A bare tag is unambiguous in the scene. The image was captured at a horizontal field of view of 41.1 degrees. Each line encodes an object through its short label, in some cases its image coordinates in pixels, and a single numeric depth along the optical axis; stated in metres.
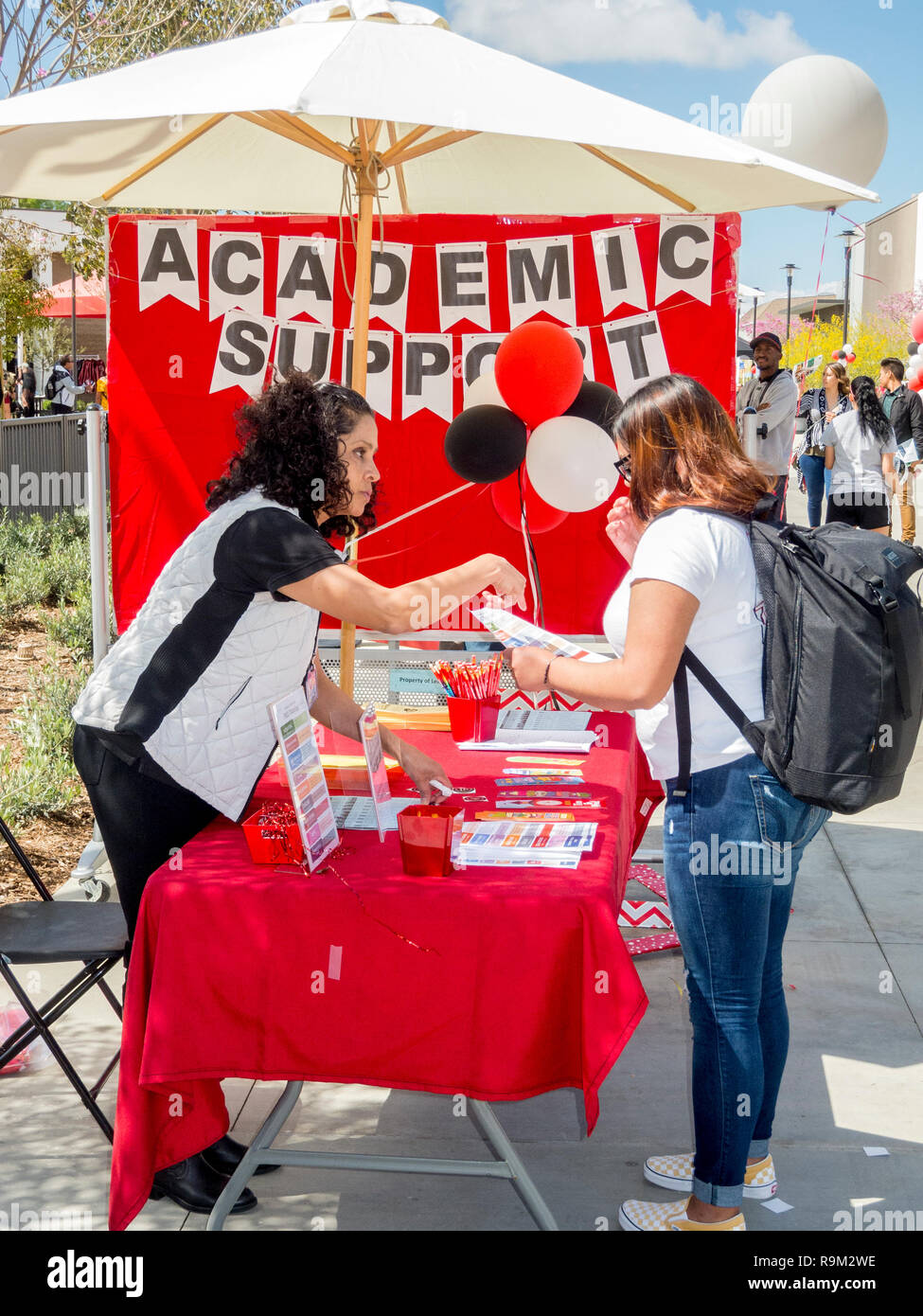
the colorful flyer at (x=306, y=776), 2.21
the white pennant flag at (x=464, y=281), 4.99
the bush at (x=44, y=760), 5.35
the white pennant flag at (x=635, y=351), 4.92
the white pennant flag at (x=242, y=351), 5.02
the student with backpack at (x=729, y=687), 2.13
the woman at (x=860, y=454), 9.90
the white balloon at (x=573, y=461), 3.88
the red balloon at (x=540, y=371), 3.86
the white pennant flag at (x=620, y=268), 4.89
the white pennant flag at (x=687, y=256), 4.82
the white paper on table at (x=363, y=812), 2.57
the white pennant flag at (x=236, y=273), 4.96
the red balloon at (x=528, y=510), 4.30
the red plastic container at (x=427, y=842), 2.19
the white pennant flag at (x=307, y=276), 4.98
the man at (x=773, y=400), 8.95
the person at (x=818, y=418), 10.95
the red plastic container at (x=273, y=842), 2.28
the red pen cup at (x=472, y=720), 3.31
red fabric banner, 4.89
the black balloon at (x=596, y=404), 3.99
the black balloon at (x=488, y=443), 3.92
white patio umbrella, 3.02
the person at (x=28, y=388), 21.70
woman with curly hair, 2.37
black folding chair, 2.68
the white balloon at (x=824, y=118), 5.50
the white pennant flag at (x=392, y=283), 5.01
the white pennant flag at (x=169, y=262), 4.93
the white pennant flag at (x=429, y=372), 5.05
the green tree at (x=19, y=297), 14.82
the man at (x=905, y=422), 11.76
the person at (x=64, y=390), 20.12
